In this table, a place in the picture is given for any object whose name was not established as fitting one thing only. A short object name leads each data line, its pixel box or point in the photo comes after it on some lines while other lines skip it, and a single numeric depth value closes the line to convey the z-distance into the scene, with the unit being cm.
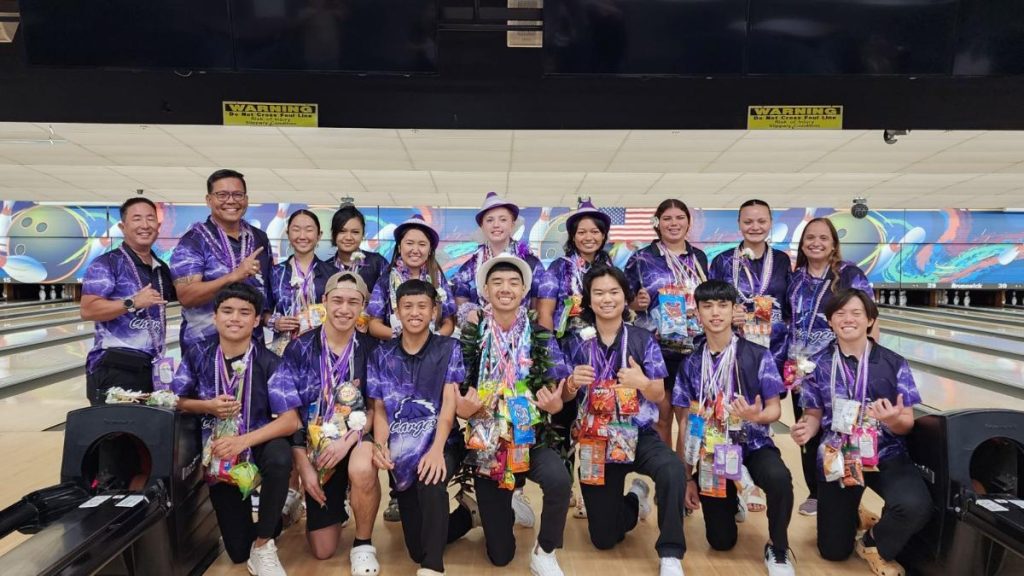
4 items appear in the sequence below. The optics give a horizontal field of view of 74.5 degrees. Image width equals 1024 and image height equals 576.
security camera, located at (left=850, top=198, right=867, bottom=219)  954
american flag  1030
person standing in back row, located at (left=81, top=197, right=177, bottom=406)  248
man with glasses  262
